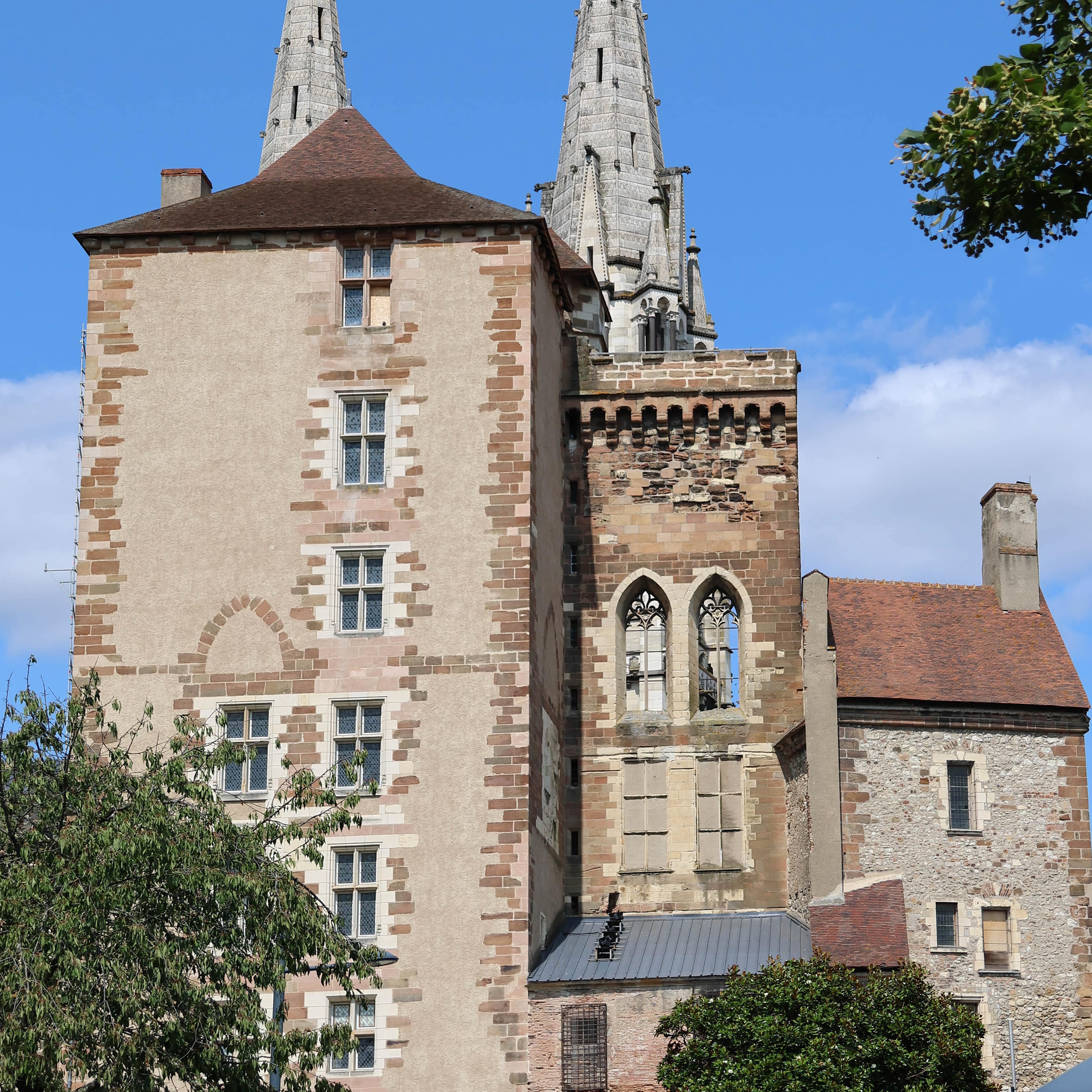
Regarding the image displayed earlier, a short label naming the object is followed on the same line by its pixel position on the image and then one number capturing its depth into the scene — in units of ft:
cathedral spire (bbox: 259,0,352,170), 296.92
